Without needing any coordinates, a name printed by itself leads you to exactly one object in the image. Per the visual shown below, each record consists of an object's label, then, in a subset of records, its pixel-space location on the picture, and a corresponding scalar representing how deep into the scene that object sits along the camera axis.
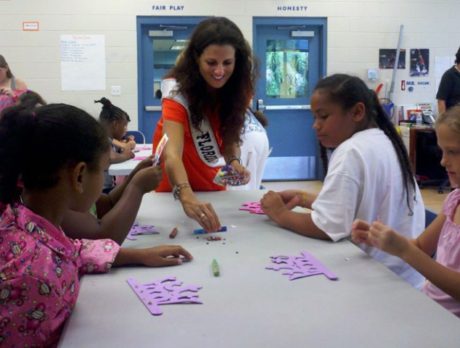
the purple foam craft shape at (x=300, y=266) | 1.26
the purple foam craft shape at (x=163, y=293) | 1.09
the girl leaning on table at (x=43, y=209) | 0.98
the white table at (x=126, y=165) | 3.42
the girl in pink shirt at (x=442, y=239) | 1.26
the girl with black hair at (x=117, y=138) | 3.76
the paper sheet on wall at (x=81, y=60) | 6.26
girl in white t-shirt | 1.54
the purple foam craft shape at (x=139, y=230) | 1.65
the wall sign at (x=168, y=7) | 6.34
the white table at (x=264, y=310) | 0.92
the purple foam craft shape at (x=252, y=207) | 1.97
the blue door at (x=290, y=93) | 6.72
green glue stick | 1.26
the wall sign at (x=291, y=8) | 6.50
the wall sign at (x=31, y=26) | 6.18
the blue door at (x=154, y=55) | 6.41
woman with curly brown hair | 2.12
